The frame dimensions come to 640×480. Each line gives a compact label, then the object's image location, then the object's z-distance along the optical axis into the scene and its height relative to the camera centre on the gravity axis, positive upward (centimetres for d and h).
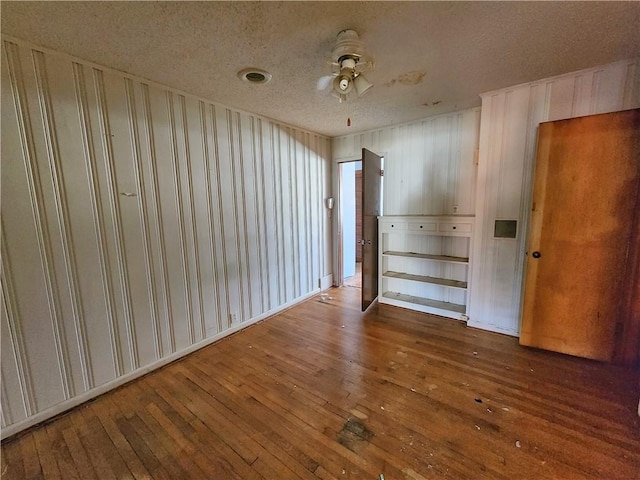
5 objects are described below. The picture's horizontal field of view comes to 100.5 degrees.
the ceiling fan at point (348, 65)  164 +93
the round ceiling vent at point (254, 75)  207 +105
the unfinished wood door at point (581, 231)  212 -28
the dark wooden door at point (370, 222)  319 -24
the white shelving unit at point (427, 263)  313 -81
